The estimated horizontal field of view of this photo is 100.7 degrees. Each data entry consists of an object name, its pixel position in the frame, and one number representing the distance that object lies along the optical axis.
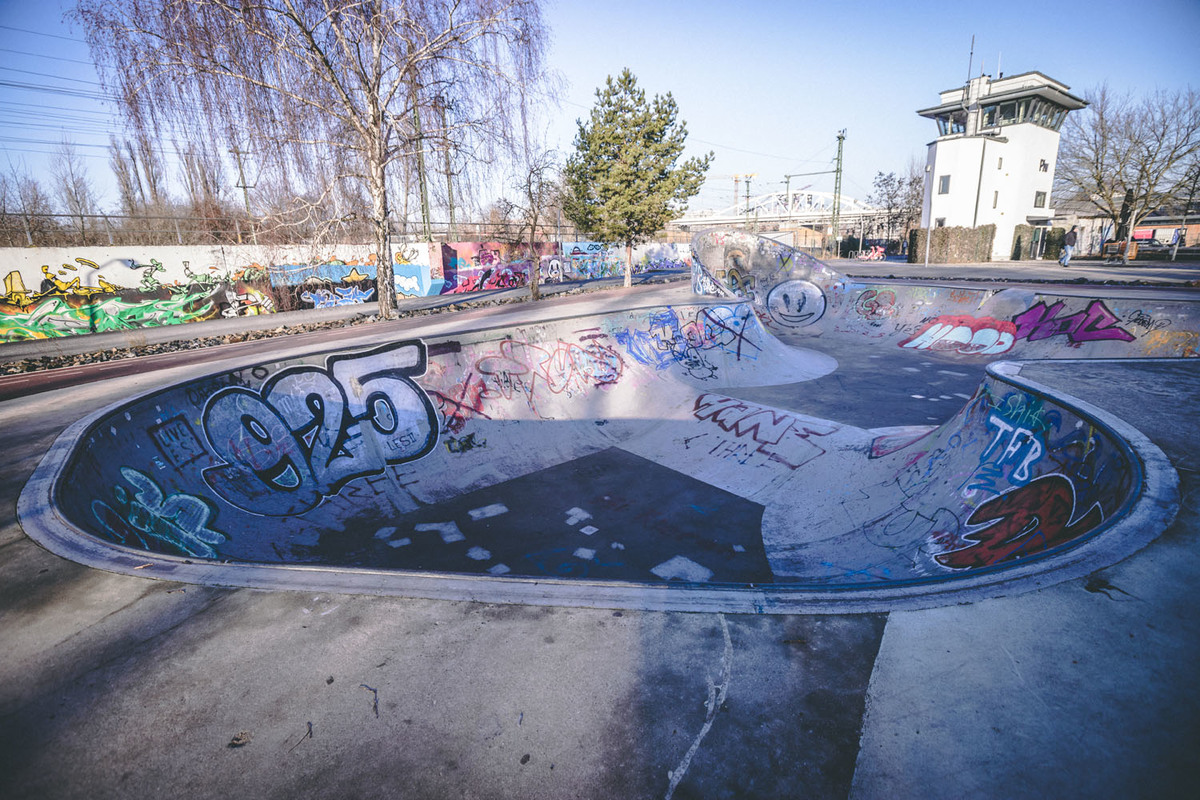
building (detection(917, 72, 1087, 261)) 37.72
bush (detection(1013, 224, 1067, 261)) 38.44
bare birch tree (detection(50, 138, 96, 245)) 33.28
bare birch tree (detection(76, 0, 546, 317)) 11.52
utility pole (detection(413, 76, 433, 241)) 15.05
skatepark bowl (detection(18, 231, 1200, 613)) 3.05
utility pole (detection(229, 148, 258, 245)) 12.46
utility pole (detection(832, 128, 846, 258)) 50.84
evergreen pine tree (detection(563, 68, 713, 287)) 24.95
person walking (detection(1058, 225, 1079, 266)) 27.62
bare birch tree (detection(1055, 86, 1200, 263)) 28.78
